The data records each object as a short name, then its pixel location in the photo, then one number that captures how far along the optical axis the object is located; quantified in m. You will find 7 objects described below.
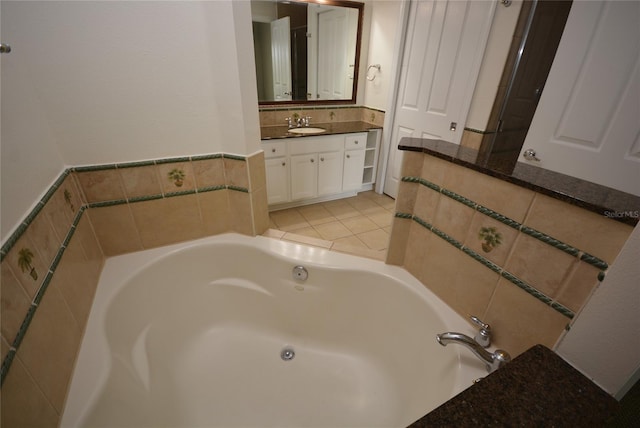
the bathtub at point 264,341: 1.00
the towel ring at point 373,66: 2.71
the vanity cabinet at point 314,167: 2.37
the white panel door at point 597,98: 1.23
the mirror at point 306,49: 2.40
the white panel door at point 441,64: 1.86
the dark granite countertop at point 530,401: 0.46
